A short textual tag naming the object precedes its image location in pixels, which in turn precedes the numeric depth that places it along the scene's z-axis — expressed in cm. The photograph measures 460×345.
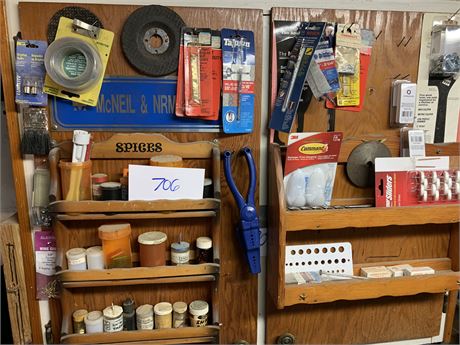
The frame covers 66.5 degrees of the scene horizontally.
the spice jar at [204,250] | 84
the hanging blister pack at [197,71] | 82
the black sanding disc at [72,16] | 79
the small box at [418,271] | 90
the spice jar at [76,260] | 80
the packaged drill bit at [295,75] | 82
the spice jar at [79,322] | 84
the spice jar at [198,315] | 85
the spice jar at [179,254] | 83
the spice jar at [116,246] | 80
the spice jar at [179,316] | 85
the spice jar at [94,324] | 82
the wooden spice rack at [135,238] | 78
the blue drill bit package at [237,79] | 83
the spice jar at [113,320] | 82
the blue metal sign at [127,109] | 83
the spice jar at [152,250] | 81
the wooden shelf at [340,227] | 82
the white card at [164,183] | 78
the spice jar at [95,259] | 81
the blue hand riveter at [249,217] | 84
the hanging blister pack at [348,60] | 86
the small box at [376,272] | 90
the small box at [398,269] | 90
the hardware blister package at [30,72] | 79
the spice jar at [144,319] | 84
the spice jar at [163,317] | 84
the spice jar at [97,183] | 81
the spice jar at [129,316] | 85
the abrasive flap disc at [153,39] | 80
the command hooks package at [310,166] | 84
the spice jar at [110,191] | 79
